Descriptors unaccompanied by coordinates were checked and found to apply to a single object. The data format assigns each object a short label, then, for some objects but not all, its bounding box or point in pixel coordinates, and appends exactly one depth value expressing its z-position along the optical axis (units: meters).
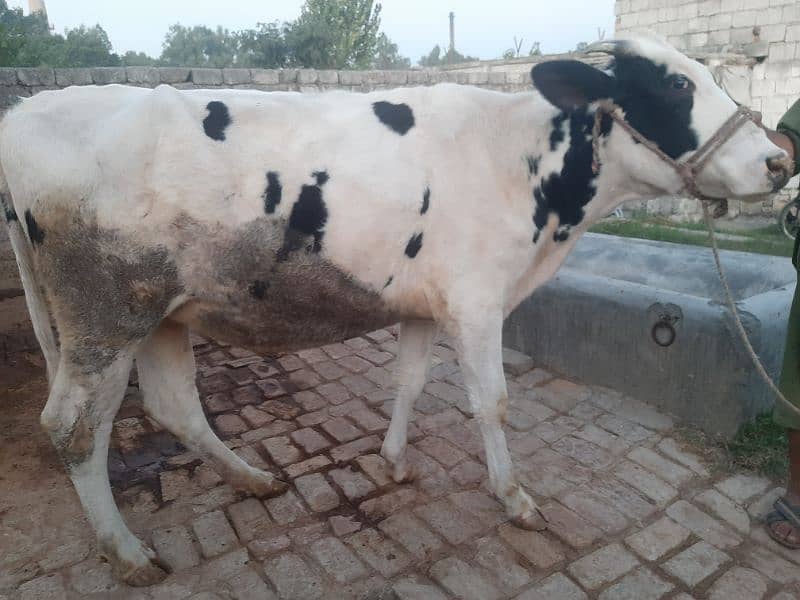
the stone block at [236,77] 6.99
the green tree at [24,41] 10.64
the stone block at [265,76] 7.18
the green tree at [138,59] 44.01
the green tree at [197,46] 53.94
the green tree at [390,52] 65.72
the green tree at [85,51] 29.67
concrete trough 3.68
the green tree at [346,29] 26.20
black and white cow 2.45
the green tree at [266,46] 24.16
